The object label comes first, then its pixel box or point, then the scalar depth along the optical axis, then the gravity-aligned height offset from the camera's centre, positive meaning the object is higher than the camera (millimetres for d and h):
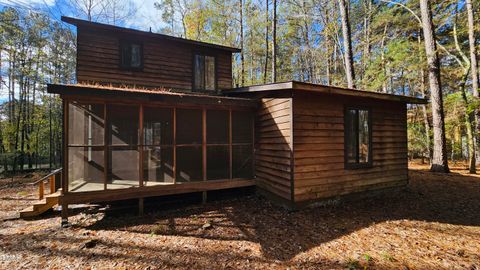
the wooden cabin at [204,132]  5406 +165
